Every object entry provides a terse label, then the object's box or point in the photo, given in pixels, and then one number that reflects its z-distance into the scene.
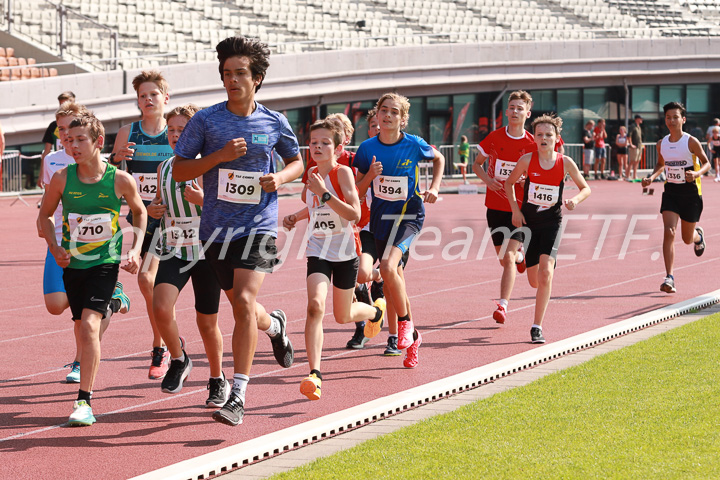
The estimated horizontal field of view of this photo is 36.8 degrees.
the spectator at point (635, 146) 38.38
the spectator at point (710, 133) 39.84
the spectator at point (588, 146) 38.50
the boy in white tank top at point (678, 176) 12.20
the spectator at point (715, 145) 37.80
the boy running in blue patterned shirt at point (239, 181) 6.30
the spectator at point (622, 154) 38.62
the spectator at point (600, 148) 38.41
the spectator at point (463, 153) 36.72
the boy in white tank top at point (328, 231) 7.00
